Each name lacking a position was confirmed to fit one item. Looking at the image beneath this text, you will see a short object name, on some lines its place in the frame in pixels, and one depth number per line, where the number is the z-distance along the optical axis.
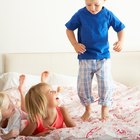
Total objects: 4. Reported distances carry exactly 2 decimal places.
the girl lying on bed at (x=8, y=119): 1.74
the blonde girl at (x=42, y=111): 1.72
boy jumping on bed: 1.99
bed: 1.59
